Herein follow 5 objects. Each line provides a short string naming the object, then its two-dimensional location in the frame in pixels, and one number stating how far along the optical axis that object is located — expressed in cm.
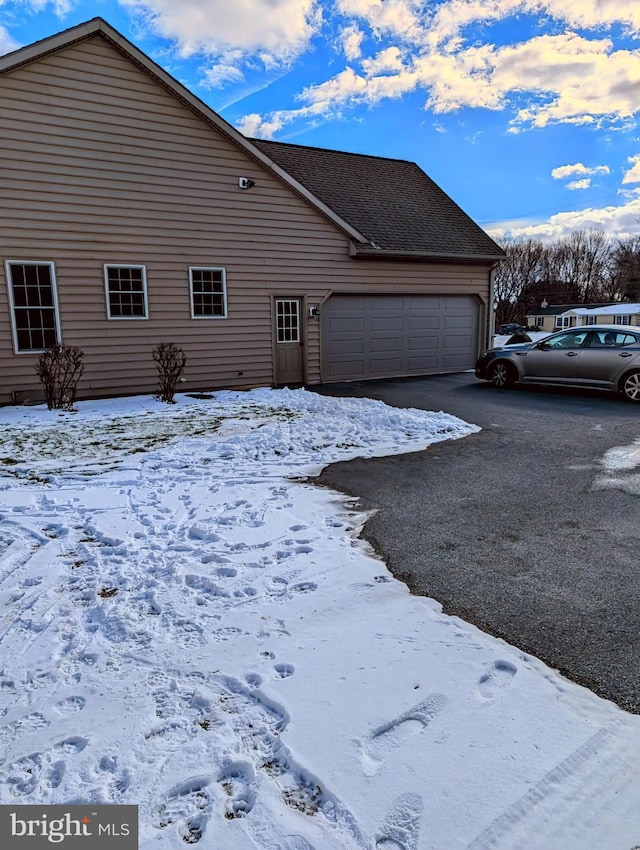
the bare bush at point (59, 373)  943
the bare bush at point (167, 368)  1049
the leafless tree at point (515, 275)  5967
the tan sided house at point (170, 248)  973
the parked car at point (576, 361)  1052
